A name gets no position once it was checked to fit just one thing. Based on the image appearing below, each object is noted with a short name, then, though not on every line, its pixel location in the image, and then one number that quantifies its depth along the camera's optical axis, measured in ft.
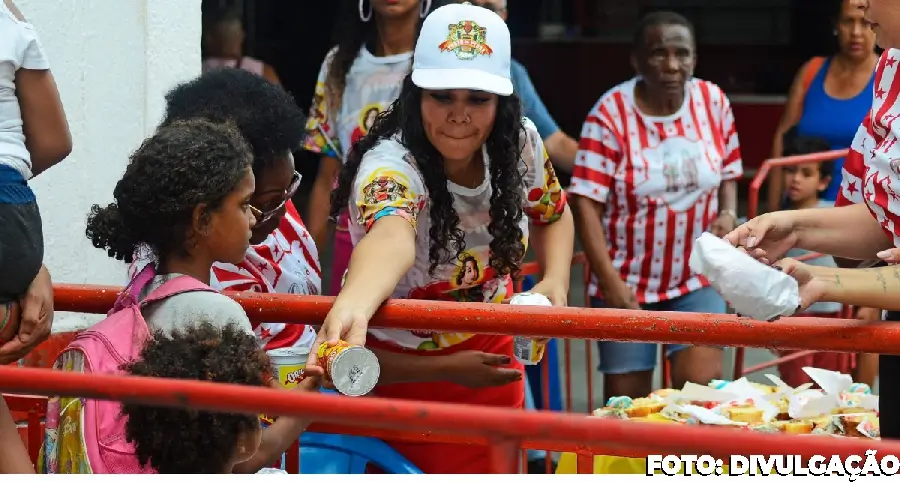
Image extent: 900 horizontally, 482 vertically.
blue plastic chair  10.77
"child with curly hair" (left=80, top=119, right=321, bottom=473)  8.79
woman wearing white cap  10.61
